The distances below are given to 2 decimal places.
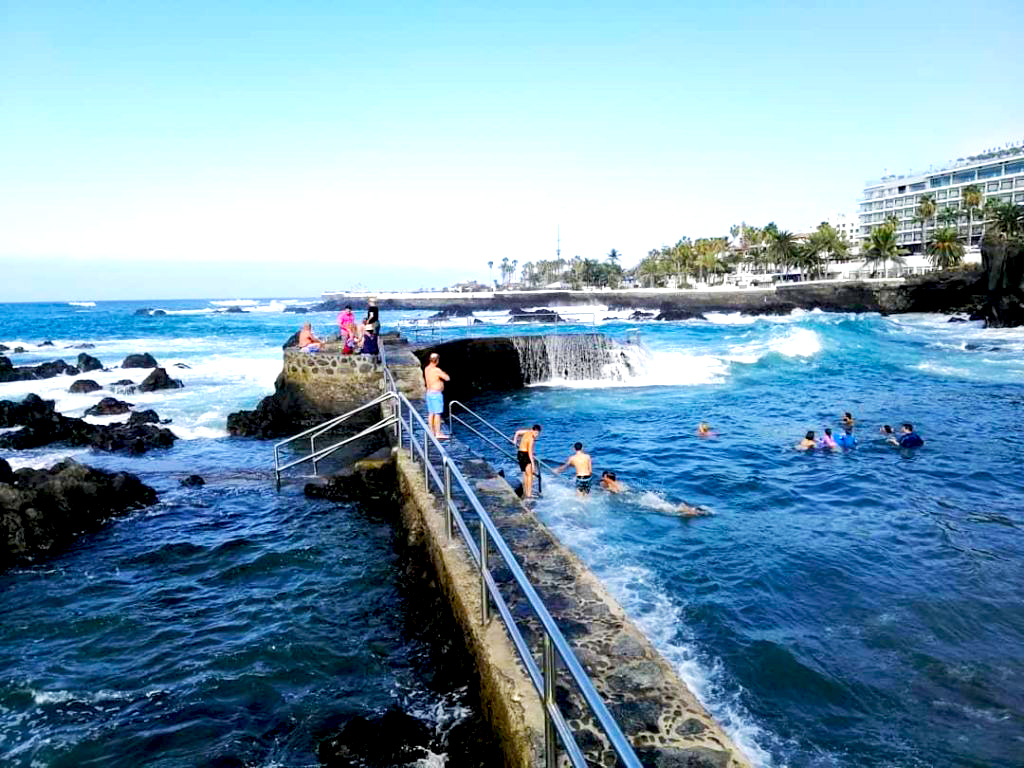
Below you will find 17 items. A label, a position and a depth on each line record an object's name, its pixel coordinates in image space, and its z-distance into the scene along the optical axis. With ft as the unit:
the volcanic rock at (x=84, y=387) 86.99
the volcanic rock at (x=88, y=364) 114.07
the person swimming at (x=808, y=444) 52.44
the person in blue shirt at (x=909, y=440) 52.16
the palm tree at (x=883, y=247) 295.28
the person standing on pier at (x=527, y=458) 37.55
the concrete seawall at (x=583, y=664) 12.00
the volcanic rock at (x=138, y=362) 113.29
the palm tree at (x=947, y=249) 272.51
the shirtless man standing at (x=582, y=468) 39.55
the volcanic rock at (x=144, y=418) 63.10
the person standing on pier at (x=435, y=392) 38.53
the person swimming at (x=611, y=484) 41.01
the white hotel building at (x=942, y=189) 347.77
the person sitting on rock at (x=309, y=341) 60.44
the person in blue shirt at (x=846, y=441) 52.75
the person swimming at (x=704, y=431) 58.10
